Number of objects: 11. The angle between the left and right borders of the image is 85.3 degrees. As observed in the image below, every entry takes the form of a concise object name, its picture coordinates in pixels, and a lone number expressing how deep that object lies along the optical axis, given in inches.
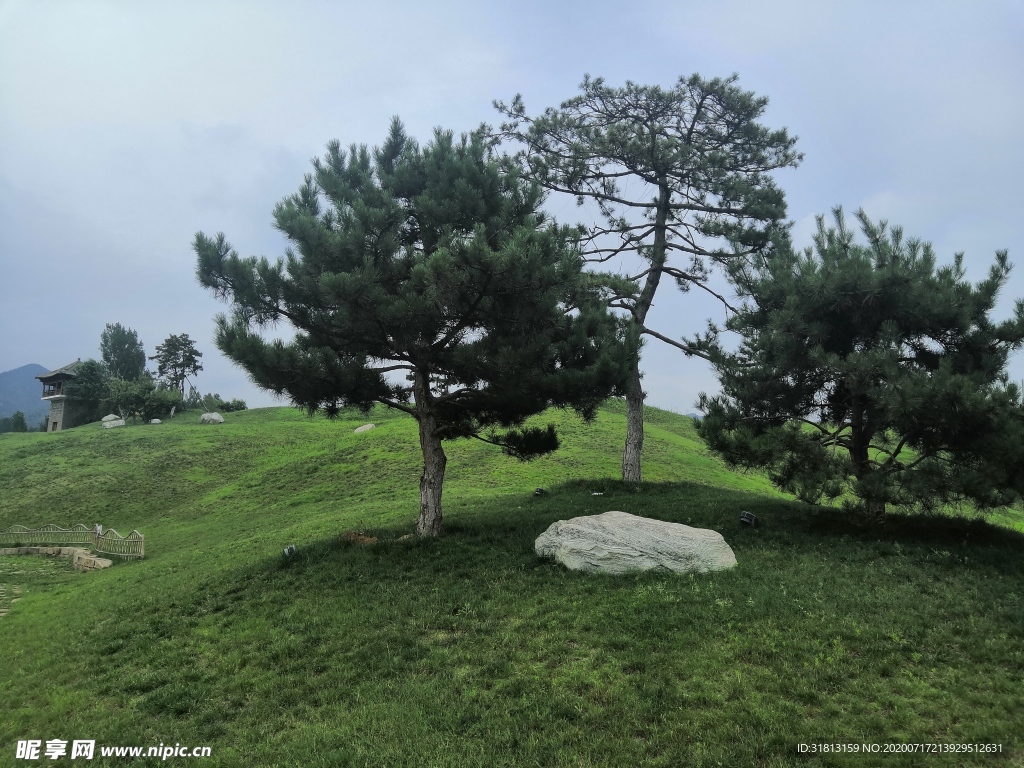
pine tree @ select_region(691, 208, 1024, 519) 379.9
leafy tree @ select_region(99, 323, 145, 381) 2610.7
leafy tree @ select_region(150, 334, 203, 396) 2437.3
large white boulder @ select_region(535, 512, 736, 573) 376.2
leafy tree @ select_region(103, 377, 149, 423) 1866.4
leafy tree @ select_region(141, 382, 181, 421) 1878.7
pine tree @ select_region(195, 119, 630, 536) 415.5
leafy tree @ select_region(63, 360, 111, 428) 2097.7
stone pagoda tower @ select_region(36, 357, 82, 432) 2107.5
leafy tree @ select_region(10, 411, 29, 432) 2212.1
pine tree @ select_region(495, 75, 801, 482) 658.8
